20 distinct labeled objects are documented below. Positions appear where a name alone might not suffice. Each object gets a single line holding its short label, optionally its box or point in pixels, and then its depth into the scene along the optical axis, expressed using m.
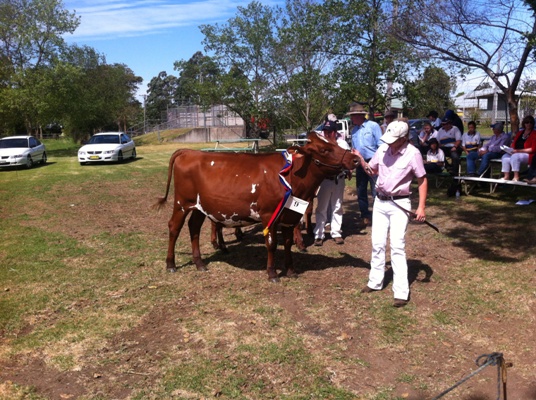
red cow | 6.13
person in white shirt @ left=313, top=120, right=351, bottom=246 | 7.92
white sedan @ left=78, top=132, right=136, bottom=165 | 21.67
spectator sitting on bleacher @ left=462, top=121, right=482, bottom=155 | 12.30
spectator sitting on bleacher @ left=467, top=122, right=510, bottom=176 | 11.10
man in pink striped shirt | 5.18
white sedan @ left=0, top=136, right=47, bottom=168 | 20.39
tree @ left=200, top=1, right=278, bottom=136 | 23.97
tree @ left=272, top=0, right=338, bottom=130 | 16.71
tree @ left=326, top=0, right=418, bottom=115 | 13.95
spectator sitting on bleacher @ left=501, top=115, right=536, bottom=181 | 9.85
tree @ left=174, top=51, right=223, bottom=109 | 26.02
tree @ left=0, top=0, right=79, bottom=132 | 25.73
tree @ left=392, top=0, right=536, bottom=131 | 11.14
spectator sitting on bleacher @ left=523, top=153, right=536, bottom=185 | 9.74
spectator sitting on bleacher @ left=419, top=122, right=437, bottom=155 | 13.66
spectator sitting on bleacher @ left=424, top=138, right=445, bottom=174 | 12.14
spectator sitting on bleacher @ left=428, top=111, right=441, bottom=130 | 14.36
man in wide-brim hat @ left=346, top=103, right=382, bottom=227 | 7.81
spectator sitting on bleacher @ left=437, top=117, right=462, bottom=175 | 12.39
